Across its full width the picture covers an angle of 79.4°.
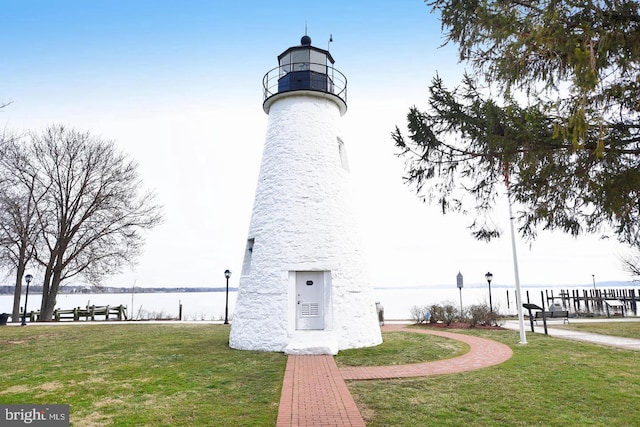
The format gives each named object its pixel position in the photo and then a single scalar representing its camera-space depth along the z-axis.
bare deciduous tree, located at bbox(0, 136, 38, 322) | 21.91
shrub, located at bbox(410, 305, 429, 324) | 20.12
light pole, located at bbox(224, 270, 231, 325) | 20.98
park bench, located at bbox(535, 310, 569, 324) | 20.66
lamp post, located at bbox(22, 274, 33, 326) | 21.41
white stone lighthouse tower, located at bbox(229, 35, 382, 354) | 11.22
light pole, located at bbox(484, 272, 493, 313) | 20.94
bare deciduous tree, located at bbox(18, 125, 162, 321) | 23.39
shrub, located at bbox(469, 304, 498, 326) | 17.70
